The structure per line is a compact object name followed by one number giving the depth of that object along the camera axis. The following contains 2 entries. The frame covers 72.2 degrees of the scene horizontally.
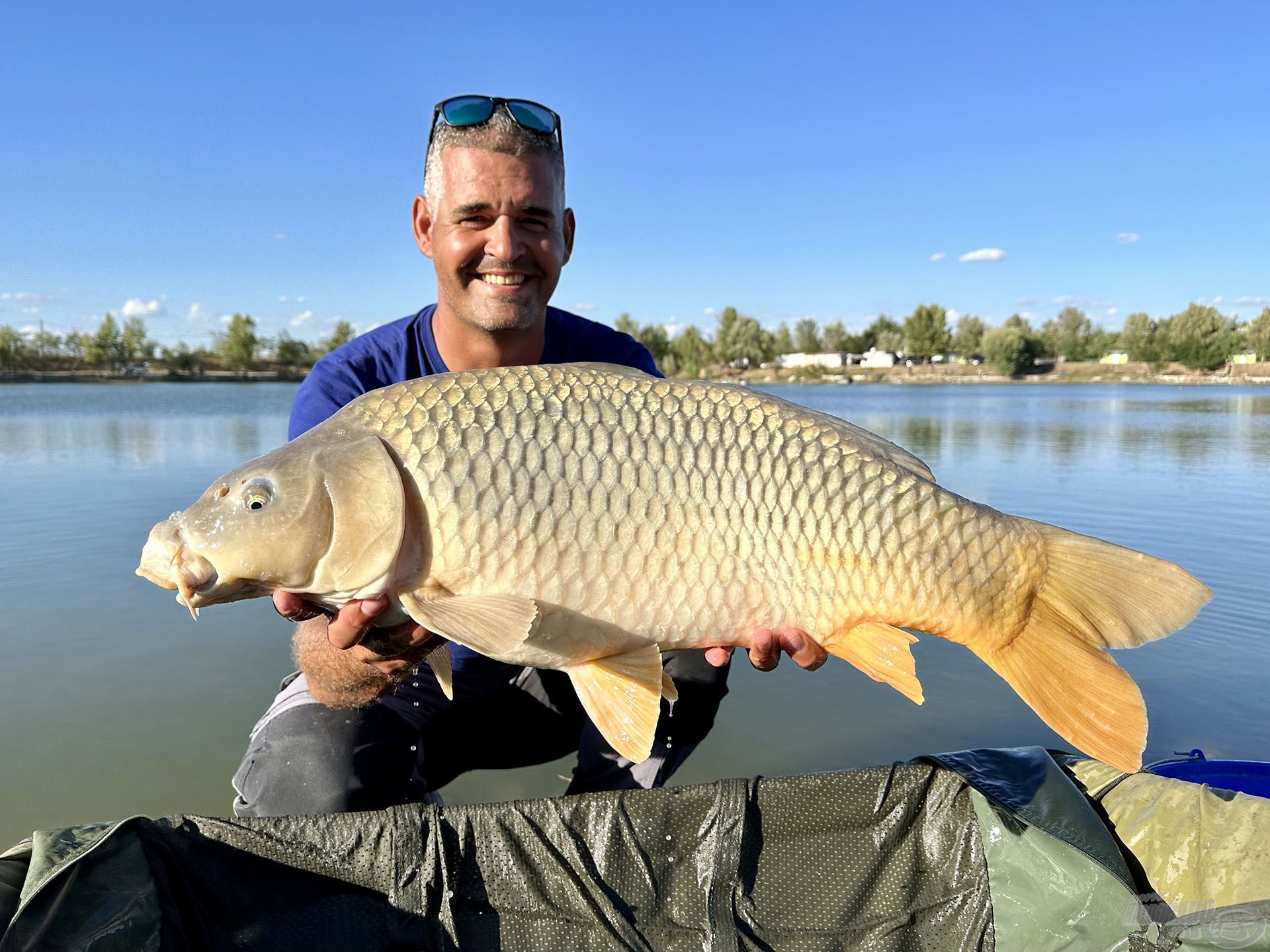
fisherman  1.61
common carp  1.19
